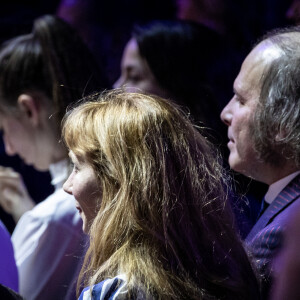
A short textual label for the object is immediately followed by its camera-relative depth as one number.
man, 2.87
